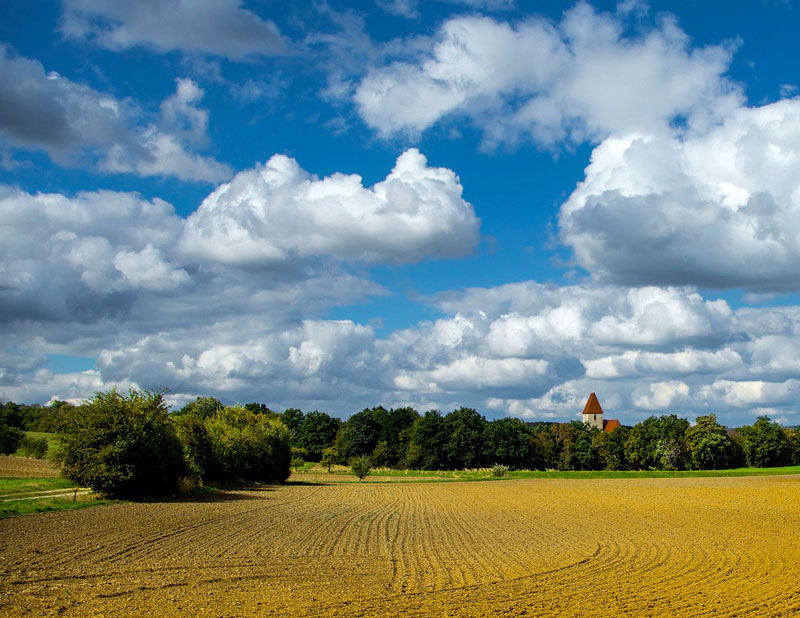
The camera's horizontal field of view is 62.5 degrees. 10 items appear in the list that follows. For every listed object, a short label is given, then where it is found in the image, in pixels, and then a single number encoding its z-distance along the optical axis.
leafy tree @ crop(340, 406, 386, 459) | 129.62
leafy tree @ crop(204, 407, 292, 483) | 55.03
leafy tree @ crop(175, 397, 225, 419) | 90.63
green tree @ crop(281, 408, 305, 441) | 156.07
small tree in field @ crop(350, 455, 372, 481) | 84.81
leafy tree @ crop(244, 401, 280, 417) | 165.65
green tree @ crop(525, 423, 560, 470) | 126.34
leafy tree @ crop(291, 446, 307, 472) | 87.57
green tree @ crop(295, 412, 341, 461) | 147.50
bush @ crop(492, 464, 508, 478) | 94.56
